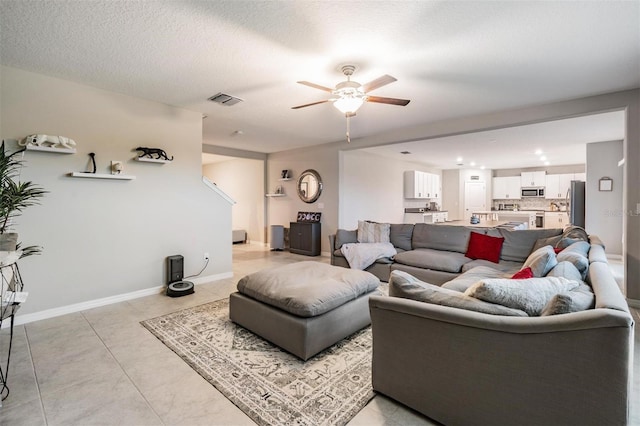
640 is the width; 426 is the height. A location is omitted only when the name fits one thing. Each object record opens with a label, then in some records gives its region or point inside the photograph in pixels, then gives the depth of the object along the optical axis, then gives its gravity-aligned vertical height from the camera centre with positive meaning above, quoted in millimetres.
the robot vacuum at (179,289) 3826 -1064
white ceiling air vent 3650 +1372
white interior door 10656 +345
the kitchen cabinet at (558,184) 9117 +708
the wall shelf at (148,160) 3754 +602
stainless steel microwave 9625 +474
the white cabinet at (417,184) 9148 +706
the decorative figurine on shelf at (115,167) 3592 +479
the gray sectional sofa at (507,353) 1220 -702
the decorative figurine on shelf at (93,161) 3439 +531
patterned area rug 1772 -1199
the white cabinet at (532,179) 9602 +918
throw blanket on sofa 4512 -710
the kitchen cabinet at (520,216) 9359 -310
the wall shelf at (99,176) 3277 +356
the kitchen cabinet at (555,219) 8945 -384
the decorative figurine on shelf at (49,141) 2983 +677
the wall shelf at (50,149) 2982 +594
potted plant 1879 +58
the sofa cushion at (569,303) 1361 -454
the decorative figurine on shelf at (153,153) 3793 +702
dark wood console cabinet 6711 -726
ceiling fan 2811 +1062
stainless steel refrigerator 6605 +81
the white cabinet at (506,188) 10148 +658
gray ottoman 2301 -854
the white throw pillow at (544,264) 2186 -428
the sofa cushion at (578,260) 2039 -390
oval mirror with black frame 6820 +492
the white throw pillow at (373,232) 4918 -429
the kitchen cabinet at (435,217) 9672 -343
